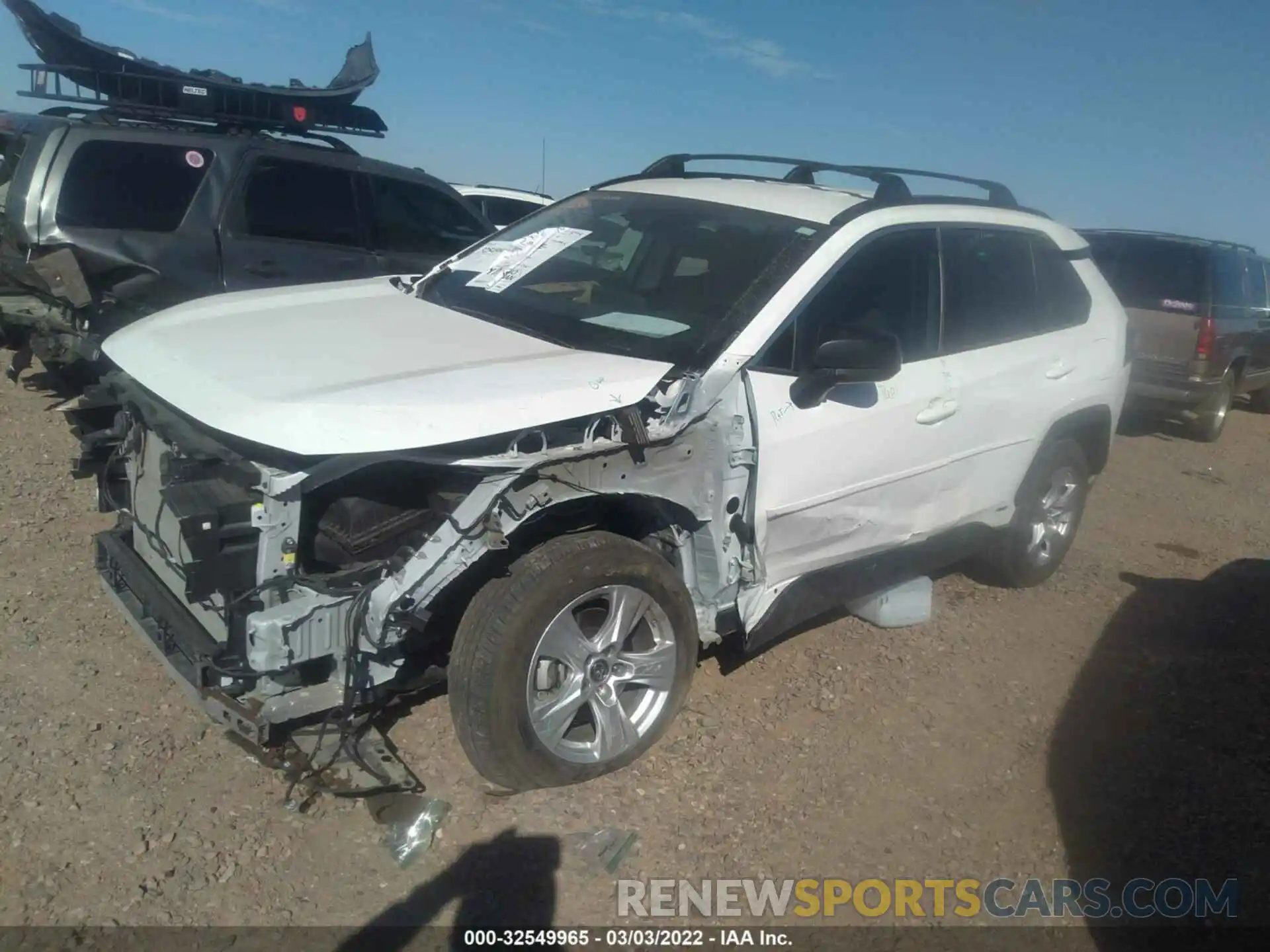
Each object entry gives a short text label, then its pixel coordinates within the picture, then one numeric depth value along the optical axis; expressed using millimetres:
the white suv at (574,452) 2730
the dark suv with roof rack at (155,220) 5945
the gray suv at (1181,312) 9016
